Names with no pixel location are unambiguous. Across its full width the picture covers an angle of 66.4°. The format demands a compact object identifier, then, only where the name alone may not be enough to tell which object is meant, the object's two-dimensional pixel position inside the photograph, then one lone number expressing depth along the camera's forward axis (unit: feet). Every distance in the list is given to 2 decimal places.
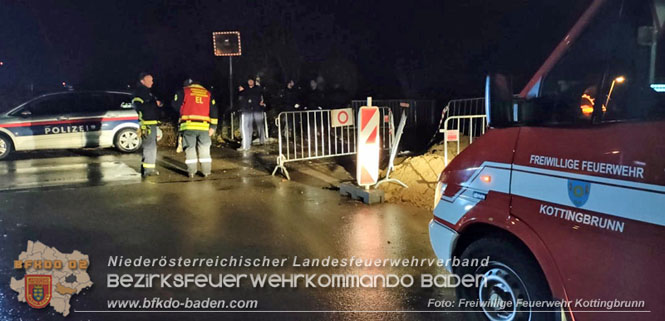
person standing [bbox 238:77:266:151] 41.34
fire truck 7.96
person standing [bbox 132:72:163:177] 29.40
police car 38.55
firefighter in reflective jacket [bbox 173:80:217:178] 28.63
